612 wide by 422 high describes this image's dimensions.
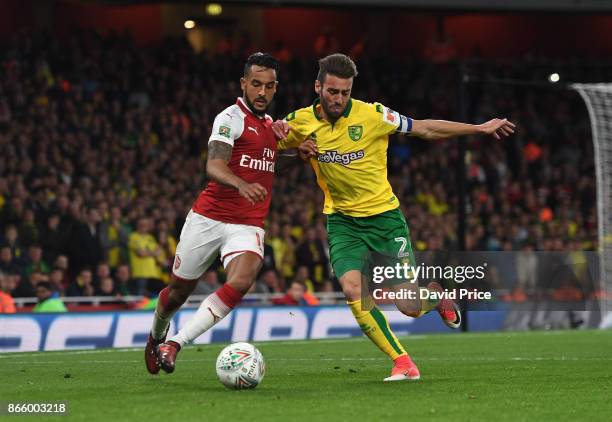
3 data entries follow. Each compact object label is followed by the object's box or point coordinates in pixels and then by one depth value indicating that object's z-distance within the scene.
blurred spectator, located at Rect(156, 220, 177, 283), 19.88
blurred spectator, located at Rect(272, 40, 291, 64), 29.30
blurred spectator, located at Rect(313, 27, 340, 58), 30.44
